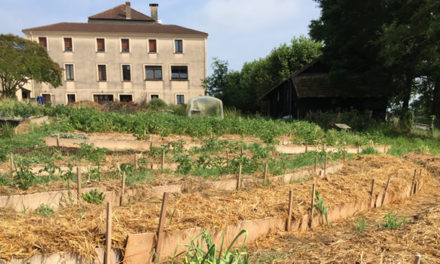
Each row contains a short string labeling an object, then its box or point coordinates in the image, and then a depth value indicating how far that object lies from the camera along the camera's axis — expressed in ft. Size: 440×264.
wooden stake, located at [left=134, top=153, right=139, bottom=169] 17.94
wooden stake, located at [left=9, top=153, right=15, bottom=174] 15.44
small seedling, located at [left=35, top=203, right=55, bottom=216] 11.80
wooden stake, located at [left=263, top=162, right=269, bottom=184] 15.80
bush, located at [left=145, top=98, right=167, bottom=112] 76.35
